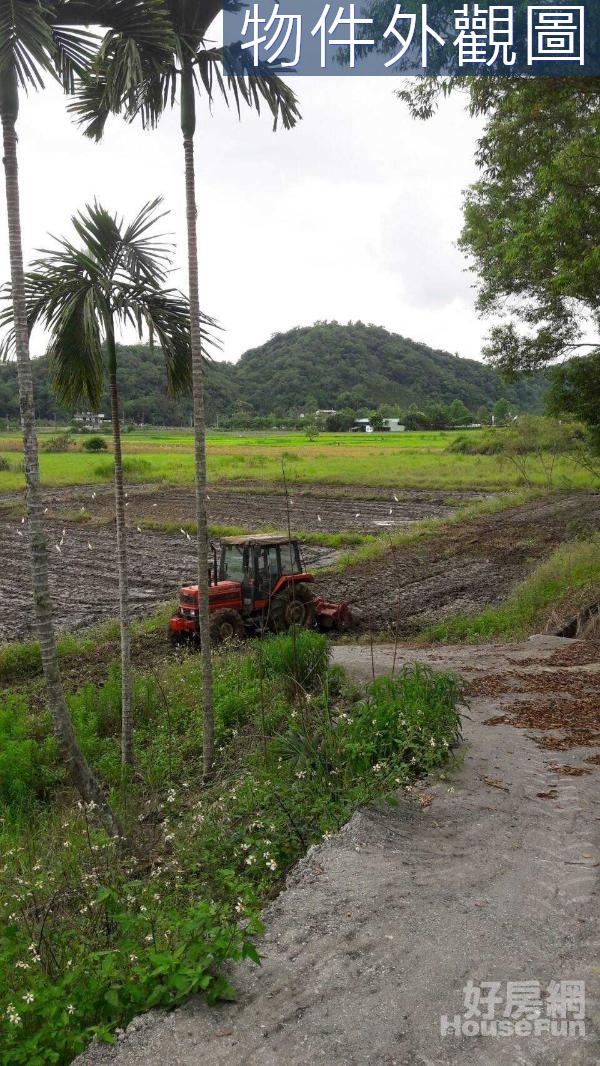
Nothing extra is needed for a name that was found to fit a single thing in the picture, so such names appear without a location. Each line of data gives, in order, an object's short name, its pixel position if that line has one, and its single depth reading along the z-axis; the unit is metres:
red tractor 13.57
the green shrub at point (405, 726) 6.59
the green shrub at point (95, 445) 63.56
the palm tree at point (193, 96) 6.77
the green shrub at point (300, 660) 9.43
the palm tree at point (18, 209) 5.51
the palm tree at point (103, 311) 7.30
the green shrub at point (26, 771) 8.09
